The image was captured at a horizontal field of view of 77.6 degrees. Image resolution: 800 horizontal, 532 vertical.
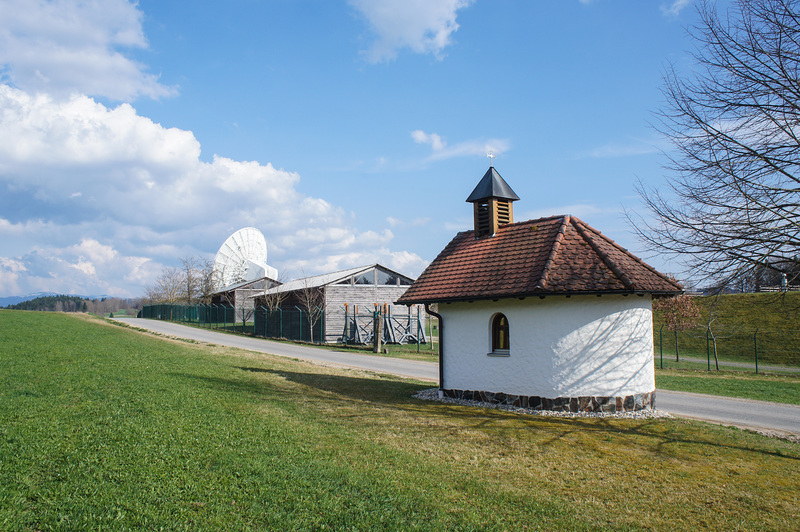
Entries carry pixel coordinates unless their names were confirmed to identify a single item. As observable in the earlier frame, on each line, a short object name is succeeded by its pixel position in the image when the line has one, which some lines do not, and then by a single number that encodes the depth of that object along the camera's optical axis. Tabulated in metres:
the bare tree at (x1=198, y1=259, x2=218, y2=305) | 54.87
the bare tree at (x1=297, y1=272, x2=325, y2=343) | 31.62
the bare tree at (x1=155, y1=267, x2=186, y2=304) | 69.25
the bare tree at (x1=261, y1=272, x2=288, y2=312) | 36.34
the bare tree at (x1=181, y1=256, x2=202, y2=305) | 62.03
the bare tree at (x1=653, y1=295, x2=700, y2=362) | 24.23
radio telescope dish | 53.09
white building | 10.24
